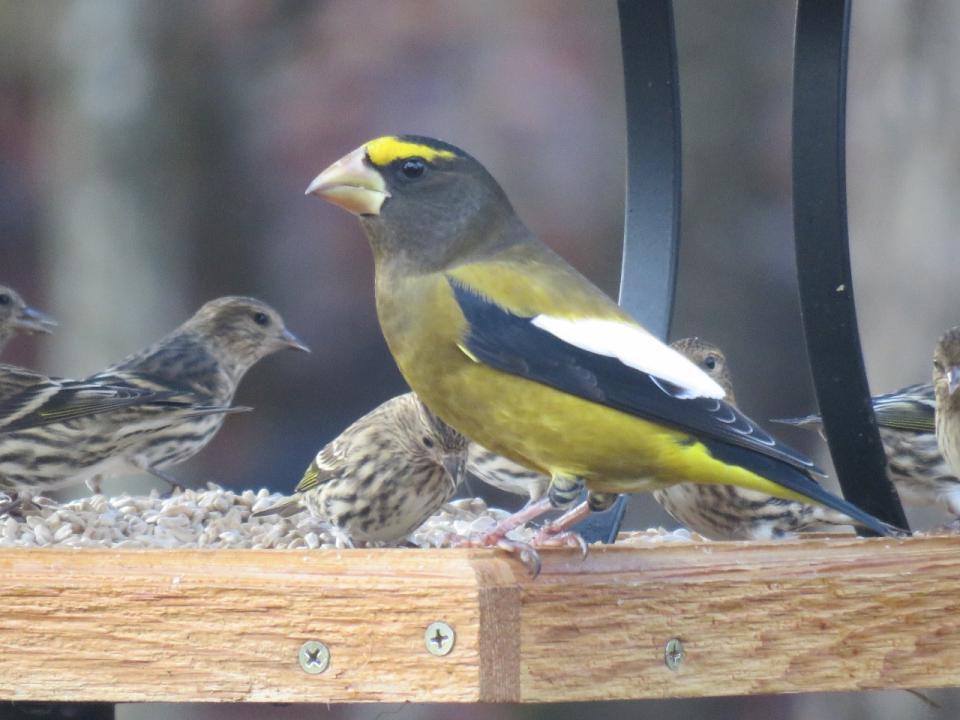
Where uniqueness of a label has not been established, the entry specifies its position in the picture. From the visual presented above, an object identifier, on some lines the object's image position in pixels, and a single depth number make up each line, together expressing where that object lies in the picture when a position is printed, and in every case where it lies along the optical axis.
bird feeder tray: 6.11
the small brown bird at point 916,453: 12.25
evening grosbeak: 7.52
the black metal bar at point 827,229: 7.78
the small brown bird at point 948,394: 11.68
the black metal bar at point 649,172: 8.73
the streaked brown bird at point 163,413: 12.28
